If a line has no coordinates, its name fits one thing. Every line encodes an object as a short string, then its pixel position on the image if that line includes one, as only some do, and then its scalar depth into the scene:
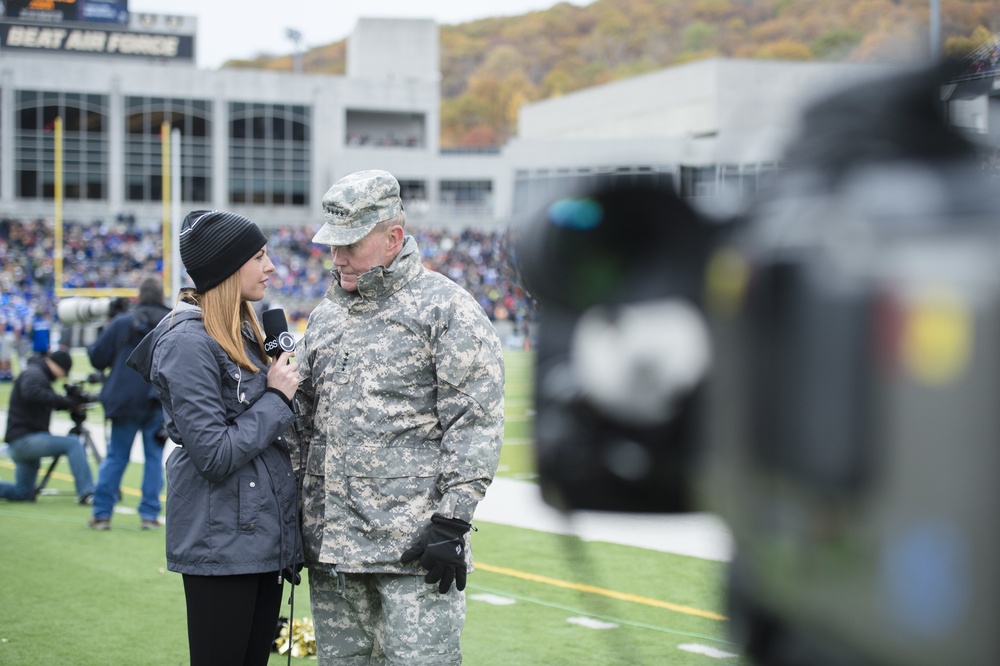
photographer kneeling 9.05
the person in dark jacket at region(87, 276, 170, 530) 7.85
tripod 9.41
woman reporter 3.06
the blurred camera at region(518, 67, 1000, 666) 0.89
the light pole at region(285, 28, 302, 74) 75.88
